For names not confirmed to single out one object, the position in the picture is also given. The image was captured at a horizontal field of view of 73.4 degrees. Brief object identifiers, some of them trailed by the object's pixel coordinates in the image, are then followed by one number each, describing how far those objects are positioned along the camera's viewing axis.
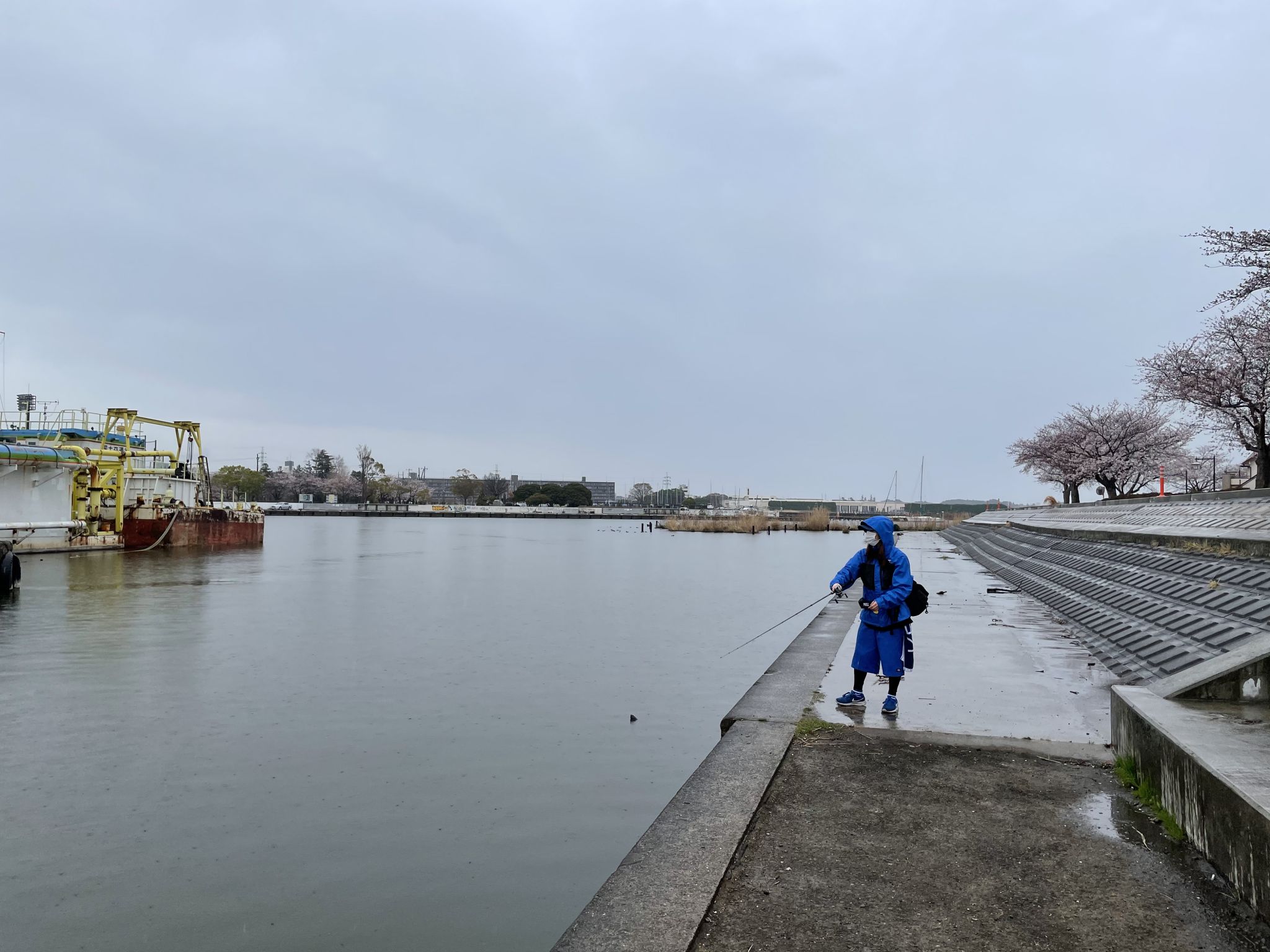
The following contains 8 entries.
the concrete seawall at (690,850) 3.22
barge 29.89
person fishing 6.58
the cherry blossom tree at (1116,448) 47.91
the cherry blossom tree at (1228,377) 26.44
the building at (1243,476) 44.44
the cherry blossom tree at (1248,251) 16.64
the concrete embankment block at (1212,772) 3.15
